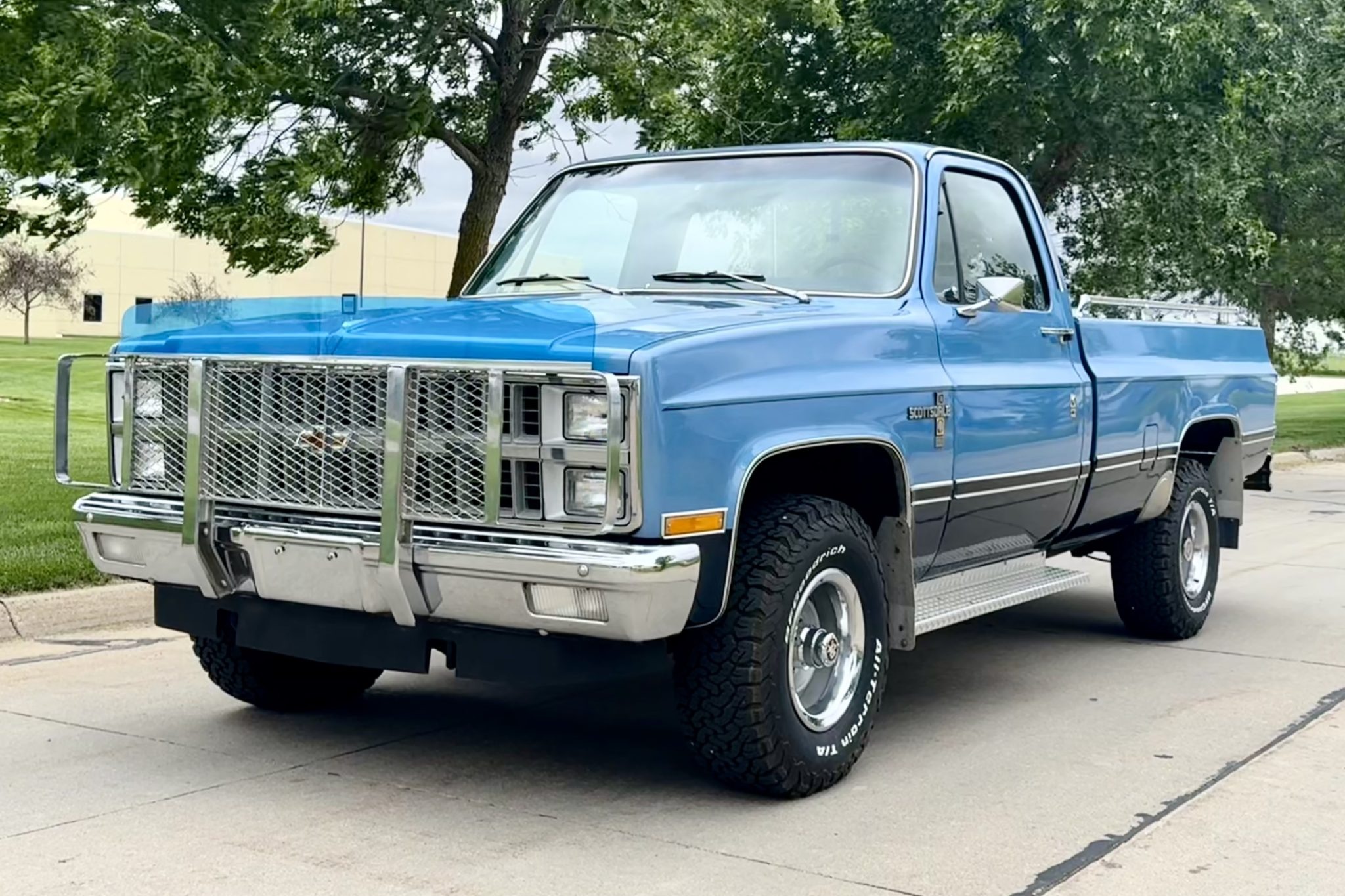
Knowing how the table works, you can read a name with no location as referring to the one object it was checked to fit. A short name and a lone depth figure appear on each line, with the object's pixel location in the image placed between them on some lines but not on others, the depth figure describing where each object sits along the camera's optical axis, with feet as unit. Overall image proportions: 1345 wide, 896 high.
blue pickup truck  14.93
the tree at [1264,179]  56.90
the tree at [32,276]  200.13
